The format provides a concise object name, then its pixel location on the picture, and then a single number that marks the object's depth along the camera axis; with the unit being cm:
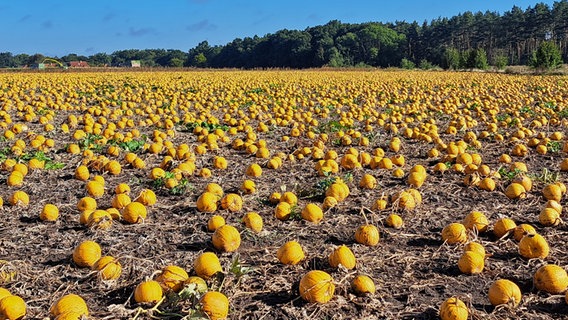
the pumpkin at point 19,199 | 575
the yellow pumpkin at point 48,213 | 529
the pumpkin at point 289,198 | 569
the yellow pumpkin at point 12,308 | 331
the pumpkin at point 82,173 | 696
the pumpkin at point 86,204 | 558
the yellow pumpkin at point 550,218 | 503
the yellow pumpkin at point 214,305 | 330
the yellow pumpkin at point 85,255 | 419
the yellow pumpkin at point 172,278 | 366
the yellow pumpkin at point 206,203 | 562
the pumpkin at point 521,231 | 462
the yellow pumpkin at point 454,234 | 462
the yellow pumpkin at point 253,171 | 725
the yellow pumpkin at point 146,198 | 581
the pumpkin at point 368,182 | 652
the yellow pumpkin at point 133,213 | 522
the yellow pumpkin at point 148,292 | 354
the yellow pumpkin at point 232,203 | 563
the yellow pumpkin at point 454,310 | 329
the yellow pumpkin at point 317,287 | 359
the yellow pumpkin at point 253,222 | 496
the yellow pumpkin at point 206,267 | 390
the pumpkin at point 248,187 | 635
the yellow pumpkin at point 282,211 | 535
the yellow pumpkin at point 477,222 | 488
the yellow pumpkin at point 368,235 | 465
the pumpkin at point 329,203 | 565
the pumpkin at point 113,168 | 729
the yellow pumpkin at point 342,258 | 406
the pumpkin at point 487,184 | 628
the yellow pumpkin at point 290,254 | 420
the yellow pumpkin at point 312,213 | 526
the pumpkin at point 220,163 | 769
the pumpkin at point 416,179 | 649
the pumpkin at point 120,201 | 563
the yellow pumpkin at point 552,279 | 371
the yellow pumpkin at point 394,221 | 513
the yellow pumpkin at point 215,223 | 500
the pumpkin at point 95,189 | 623
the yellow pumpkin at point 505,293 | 352
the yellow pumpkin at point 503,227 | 475
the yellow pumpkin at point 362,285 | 373
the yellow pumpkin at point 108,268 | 392
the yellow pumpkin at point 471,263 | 404
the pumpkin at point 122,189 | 623
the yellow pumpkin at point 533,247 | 428
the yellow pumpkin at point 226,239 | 446
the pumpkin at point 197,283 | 351
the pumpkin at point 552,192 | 582
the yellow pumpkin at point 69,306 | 330
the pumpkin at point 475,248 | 428
